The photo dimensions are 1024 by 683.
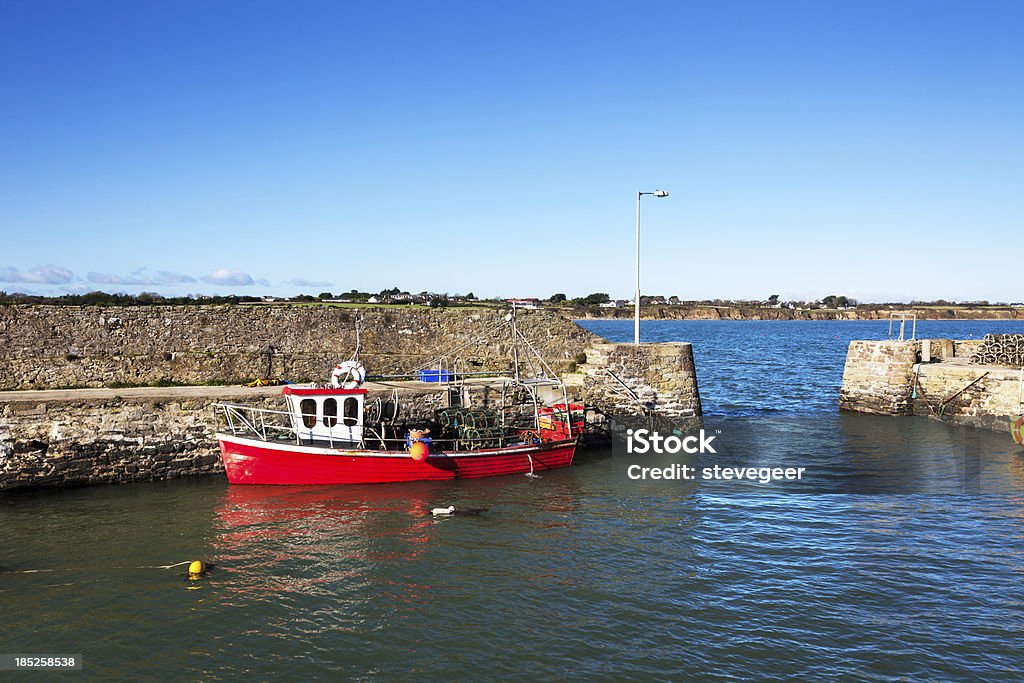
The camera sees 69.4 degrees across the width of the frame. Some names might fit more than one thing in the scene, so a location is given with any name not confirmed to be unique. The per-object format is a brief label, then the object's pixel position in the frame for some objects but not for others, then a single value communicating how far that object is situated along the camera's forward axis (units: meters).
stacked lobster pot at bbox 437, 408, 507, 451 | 21.59
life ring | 20.34
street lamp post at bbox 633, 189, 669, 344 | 23.89
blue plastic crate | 26.23
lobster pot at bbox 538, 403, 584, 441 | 22.94
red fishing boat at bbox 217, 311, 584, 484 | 19.38
